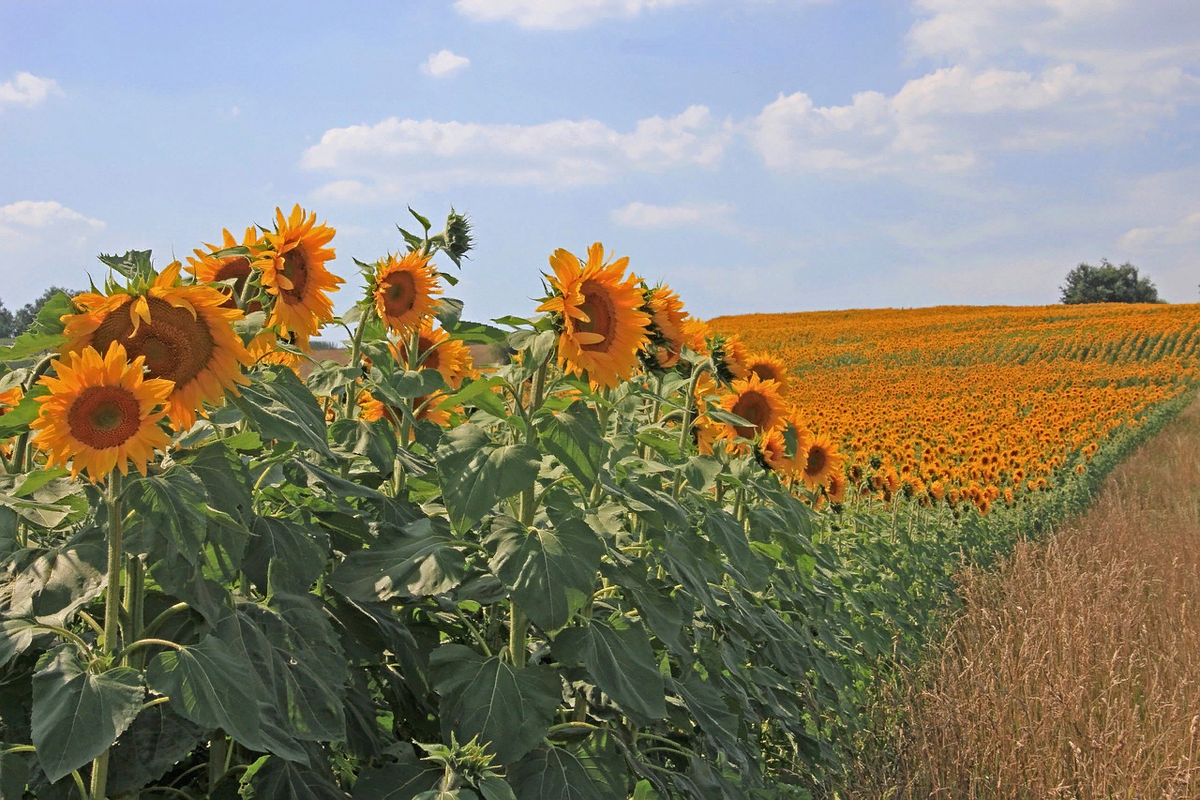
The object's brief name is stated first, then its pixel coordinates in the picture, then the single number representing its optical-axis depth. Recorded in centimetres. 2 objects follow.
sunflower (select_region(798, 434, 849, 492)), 458
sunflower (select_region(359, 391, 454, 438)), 305
